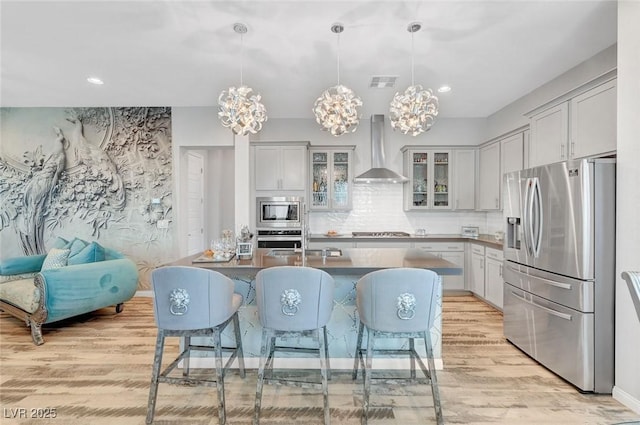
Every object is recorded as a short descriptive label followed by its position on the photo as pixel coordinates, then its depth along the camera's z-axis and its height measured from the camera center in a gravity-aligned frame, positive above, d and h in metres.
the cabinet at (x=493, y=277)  4.01 -0.89
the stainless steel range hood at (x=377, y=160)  4.77 +0.79
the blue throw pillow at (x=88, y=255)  3.70 -0.55
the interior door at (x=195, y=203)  5.21 +0.11
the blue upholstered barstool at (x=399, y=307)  1.89 -0.59
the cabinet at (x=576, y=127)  2.69 +0.78
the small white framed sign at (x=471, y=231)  4.89 -0.35
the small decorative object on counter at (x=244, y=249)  2.55 -0.33
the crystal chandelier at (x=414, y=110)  2.33 +0.74
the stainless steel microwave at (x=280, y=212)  4.63 -0.04
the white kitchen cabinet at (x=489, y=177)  4.51 +0.47
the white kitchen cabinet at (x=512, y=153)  4.07 +0.75
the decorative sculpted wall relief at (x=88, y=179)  4.63 +0.45
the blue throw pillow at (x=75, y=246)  3.83 -0.45
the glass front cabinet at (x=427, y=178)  5.00 +0.49
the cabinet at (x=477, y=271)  4.43 -0.90
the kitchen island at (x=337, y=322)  2.54 -0.93
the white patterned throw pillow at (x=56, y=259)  3.70 -0.59
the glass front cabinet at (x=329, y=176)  4.99 +0.53
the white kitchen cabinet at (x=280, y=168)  4.74 +0.62
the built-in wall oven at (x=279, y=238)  4.59 -0.42
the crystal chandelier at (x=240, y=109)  2.32 +0.74
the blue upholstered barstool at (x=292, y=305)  1.90 -0.59
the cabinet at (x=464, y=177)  4.98 +0.50
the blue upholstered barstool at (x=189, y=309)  1.90 -0.61
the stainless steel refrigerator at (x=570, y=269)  2.27 -0.47
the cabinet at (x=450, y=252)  4.74 -0.65
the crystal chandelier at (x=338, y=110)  2.29 +0.73
